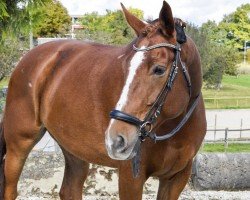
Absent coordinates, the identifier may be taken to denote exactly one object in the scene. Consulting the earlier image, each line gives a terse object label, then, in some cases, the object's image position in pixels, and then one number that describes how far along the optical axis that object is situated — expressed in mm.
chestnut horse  2408
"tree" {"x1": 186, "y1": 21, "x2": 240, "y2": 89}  28006
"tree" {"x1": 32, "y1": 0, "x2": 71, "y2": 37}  42125
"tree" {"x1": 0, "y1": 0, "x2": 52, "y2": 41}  11055
